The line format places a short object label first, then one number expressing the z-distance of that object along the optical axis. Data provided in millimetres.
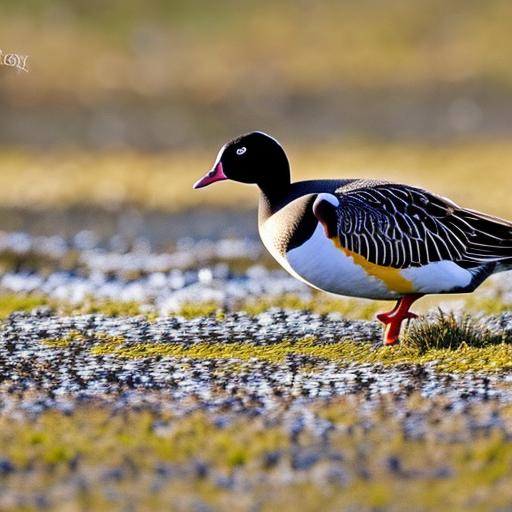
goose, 19266
